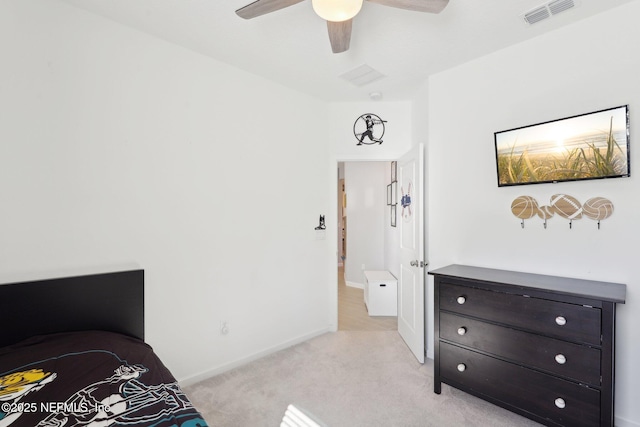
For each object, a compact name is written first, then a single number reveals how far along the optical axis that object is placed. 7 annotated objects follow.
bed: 1.15
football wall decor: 2.06
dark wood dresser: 1.72
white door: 2.96
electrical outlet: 2.74
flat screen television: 1.99
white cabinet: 4.26
